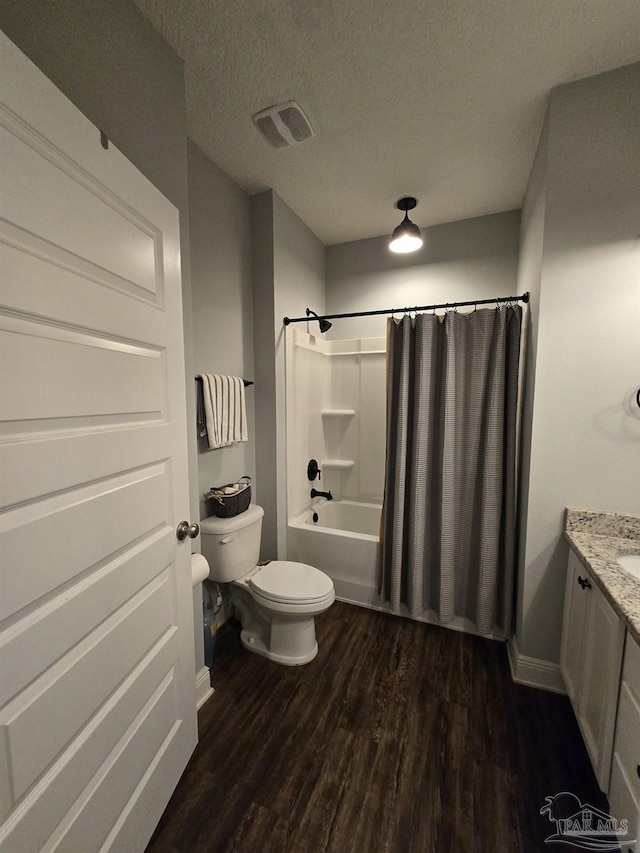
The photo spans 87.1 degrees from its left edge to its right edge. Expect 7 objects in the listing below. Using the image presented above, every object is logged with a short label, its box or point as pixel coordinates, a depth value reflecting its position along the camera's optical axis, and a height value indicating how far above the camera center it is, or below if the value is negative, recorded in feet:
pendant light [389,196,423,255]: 6.95 +3.41
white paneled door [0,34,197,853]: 2.06 -0.64
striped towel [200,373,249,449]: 5.71 -0.15
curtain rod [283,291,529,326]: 5.79 +1.83
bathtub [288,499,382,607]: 7.36 -3.45
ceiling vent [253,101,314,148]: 5.03 +4.33
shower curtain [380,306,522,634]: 6.15 -1.24
